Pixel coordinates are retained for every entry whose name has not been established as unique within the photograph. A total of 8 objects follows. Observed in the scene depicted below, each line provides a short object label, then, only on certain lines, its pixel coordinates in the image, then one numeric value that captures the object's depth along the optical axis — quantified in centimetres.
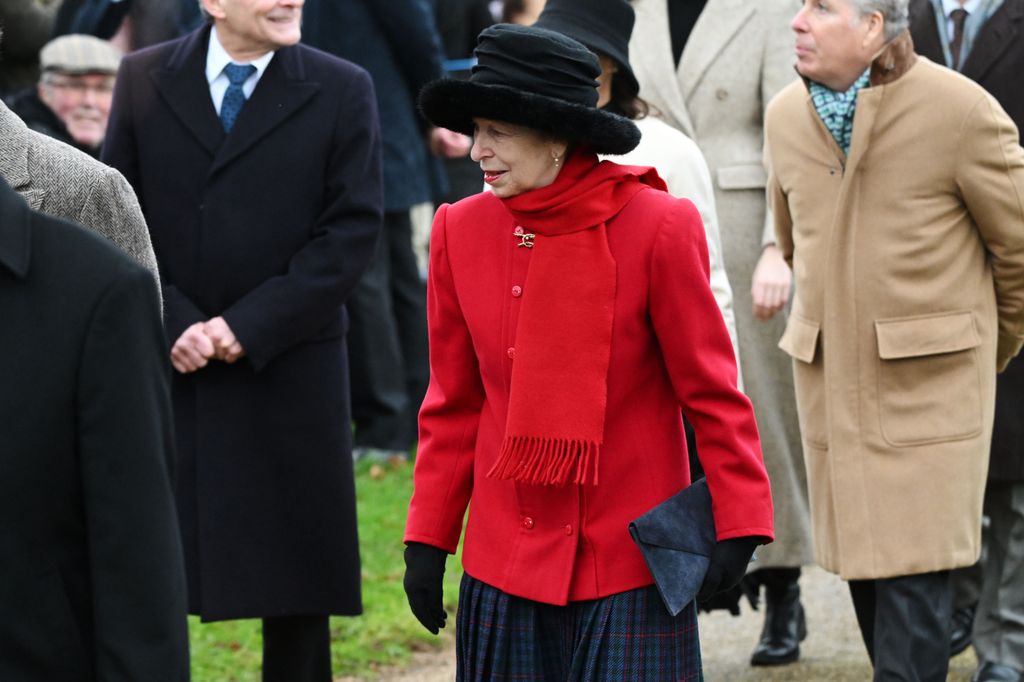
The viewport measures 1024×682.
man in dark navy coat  1012
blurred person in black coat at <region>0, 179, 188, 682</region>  482
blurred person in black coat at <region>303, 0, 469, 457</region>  1706
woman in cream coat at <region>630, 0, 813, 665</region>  1179
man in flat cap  1430
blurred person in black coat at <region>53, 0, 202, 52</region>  1653
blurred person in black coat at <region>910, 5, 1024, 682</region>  1129
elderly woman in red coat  714
